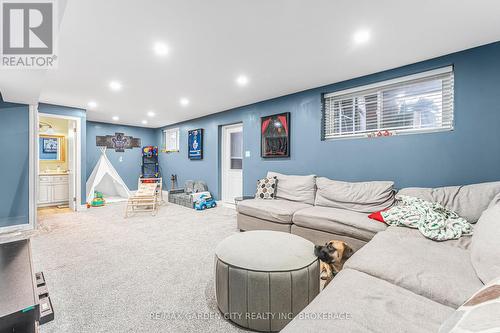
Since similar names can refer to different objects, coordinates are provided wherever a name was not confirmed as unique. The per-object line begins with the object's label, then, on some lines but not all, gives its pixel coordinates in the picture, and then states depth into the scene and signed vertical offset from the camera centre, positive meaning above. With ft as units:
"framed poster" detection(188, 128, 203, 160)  18.62 +1.90
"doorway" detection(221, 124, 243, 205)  16.65 +0.22
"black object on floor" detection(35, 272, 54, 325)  4.76 -3.26
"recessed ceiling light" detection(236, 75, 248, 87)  10.20 +4.14
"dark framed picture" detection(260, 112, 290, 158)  12.77 +1.84
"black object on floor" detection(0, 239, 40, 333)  3.27 -2.16
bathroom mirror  17.89 +1.52
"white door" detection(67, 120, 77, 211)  15.64 +0.22
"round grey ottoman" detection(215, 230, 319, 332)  4.38 -2.45
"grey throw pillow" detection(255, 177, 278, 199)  11.66 -1.25
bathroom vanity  16.60 -1.86
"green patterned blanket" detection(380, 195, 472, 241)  5.63 -1.54
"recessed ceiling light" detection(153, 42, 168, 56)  7.30 +4.07
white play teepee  17.70 -1.56
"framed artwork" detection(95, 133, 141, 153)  21.13 +2.44
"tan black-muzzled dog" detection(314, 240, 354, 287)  5.13 -2.12
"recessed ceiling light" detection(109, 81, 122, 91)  10.83 +4.16
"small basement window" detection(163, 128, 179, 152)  21.90 +2.75
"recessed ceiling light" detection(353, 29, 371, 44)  6.59 +4.03
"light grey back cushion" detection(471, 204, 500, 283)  3.33 -1.41
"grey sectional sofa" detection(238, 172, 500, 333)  2.61 -1.83
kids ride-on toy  15.92 -2.73
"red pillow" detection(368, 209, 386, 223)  7.27 -1.74
